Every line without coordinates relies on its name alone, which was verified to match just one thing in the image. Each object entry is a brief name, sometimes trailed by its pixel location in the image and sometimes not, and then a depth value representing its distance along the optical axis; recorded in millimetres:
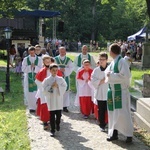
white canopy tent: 35066
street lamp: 15758
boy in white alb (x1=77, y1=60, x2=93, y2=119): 10492
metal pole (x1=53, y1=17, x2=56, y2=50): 33953
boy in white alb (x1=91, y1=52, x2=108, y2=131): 8859
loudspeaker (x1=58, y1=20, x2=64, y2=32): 32575
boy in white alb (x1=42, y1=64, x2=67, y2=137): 8422
